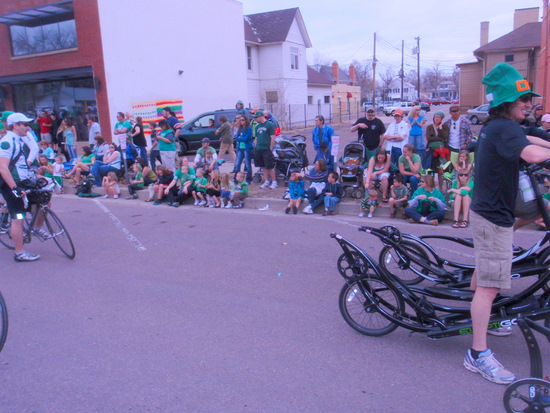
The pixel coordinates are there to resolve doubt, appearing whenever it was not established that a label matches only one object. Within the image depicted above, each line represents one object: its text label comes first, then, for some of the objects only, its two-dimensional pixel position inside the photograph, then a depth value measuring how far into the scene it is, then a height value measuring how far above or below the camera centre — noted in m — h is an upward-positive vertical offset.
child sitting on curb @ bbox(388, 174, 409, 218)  8.49 -1.46
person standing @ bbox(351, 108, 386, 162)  10.09 -0.31
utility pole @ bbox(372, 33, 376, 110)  49.29 +5.66
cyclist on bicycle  6.06 -0.43
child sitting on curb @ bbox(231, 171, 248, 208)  10.33 -1.51
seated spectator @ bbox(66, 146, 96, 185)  13.38 -0.98
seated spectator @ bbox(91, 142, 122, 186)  13.18 -0.99
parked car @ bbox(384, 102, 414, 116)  51.72 +1.10
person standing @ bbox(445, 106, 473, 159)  9.64 -0.40
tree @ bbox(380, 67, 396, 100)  90.45 +6.87
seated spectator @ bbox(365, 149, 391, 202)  9.09 -1.07
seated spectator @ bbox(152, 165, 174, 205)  11.15 -1.29
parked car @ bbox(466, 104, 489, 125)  31.25 -0.13
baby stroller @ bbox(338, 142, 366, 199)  9.77 -1.08
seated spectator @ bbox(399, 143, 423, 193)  8.78 -0.96
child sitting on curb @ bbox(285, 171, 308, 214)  9.48 -1.47
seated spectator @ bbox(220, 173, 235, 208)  10.38 -1.48
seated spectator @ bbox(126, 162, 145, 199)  12.16 -1.44
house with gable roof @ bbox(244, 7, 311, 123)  35.84 +4.96
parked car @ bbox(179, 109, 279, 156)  18.98 -0.31
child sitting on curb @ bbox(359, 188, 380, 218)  8.84 -1.63
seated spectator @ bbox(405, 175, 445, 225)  8.02 -1.56
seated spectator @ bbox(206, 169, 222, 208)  10.54 -1.45
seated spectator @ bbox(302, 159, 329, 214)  9.36 -1.30
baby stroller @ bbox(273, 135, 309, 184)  11.27 -0.90
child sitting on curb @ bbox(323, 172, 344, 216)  9.16 -1.46
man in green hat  3.07 -0.56
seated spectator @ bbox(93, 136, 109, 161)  13.65 -0.53
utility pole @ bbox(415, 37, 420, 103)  68.99 +9.56
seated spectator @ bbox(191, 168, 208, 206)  10.70 -1.43
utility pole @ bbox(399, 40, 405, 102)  72.38 +8.26
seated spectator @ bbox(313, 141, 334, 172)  10.46 -0.79
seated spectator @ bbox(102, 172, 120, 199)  12.27 -1.46
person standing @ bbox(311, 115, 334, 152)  10.50 -0.32
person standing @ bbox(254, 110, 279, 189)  11.07 -0.56
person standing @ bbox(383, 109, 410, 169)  9.74 -0.41
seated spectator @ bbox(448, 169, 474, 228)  7.79 -1.42
